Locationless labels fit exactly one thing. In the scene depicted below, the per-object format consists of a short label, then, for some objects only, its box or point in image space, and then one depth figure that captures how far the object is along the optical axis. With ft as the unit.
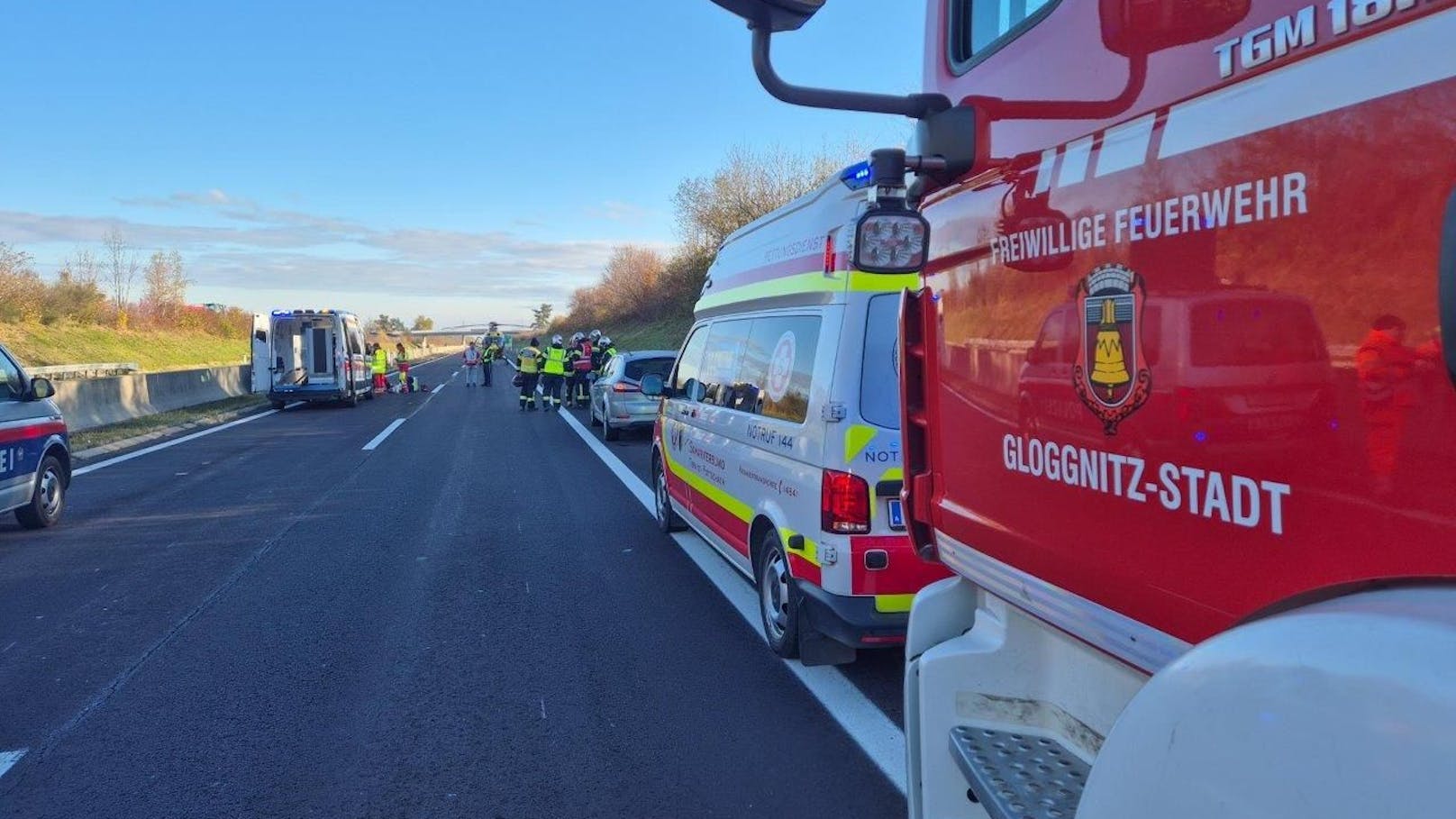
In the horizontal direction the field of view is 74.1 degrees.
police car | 26.35
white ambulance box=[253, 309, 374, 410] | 79.97
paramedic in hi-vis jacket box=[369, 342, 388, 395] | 99.71
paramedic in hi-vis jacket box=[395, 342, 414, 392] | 106.25
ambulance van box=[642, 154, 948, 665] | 14.43
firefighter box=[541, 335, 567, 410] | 74.69
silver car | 51.78
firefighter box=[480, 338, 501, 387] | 108.68
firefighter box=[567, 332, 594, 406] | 77.77
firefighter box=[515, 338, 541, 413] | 76.54
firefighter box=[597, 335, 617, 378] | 74.69
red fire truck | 4.24
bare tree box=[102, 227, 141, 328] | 188.02
